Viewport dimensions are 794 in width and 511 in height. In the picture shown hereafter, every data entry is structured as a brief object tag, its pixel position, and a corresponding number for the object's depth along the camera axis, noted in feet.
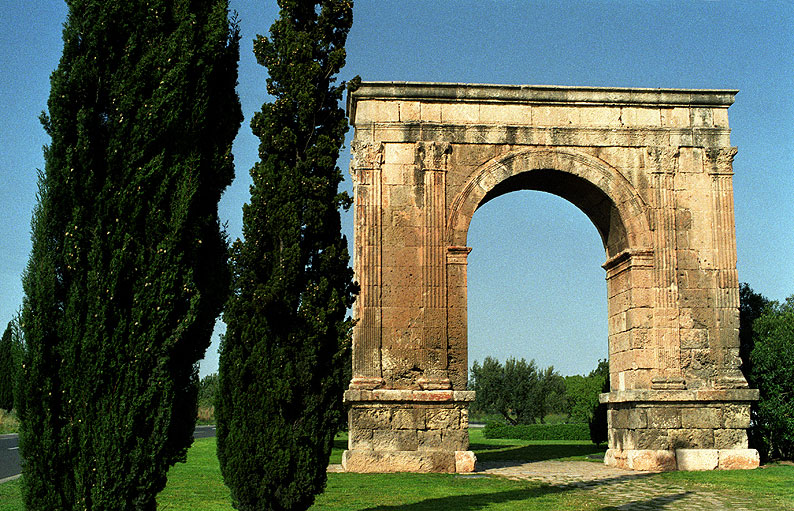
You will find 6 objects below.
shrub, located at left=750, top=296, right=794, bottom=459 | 49.34
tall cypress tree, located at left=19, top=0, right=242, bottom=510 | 20.38
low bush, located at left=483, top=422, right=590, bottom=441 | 92.79
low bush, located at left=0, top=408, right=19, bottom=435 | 103.30
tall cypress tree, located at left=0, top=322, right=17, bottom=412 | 85.10
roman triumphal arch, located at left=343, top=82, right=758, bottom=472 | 45.47
